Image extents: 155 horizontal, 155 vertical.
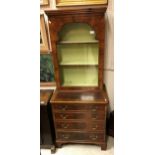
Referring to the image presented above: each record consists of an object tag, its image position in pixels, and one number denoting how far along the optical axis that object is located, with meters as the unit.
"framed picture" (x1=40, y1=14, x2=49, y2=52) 1.92
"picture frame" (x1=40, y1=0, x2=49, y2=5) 1.89
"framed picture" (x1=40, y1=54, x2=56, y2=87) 2.08
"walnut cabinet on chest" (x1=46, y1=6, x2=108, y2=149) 1.77
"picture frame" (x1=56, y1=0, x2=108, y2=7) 1.83
